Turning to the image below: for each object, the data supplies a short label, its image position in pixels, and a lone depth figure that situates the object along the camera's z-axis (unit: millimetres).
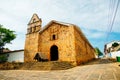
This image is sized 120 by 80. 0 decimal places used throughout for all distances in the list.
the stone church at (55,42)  11238
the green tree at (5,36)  15133
